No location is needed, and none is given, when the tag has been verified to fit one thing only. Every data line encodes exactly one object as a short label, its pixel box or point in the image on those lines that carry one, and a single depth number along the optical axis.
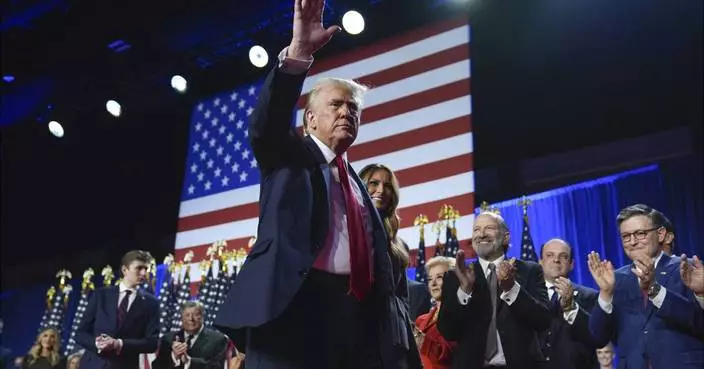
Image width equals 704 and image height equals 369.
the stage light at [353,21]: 6.89
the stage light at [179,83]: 8.24
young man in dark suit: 4.70
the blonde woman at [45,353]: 6.36
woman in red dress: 3.31
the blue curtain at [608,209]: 5.80
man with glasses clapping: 3.01
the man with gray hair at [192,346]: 5.63
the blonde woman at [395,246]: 1.78
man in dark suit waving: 1.58
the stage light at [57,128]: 9.02
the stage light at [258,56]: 7.43
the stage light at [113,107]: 8.55
